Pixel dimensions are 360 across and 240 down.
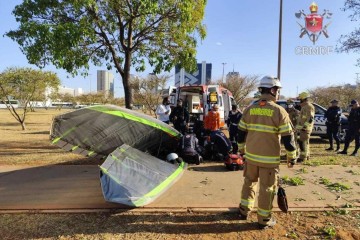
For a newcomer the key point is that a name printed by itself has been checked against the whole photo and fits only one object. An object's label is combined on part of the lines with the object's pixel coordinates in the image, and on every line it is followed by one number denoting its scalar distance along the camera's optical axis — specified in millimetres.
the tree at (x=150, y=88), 31141
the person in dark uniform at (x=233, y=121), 10789
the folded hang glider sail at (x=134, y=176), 4617
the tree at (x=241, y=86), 42094
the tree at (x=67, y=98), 78938
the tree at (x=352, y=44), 16391
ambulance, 13266
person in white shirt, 12109
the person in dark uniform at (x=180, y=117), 10852
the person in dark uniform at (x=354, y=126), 10350
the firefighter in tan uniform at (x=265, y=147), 4273
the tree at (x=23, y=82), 24328
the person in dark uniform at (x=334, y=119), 11055
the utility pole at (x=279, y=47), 14898
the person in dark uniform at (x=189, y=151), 8117
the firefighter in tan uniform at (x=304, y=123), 8711
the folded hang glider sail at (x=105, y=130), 6539
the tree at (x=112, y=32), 8352
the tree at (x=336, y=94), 53844
